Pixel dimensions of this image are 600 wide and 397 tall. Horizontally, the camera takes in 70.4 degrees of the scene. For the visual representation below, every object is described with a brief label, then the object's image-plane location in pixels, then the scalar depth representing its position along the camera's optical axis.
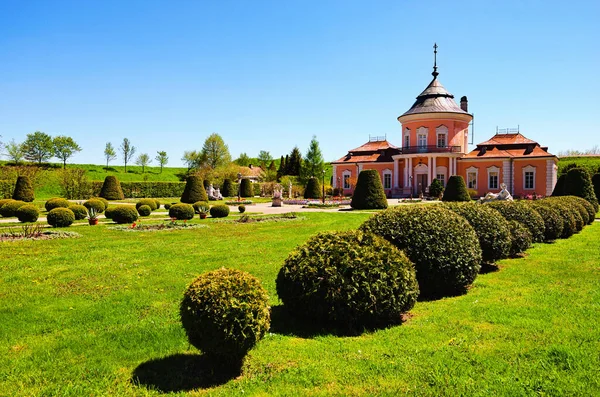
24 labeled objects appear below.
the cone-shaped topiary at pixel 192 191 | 30.11
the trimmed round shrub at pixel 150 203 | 25.04
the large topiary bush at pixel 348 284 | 5.06
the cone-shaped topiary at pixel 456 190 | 29.73
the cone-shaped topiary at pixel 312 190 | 42.12
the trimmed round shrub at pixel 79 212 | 19.23
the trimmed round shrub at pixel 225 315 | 3.79
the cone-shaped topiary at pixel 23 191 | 30.92
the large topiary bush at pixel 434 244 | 6.48
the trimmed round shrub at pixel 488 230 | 8.44
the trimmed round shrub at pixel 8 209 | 20.91
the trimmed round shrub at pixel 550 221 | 12.58
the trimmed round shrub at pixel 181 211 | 19.12
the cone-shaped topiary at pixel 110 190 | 38.53
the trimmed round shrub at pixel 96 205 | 21.15
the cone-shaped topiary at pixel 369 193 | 26.33
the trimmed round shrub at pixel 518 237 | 9.70
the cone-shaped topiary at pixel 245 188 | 49.41
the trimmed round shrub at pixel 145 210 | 21.88
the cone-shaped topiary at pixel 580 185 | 21.80
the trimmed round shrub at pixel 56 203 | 21.58
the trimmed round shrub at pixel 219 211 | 21.41
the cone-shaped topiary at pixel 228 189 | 50.88
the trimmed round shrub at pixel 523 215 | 10.81
